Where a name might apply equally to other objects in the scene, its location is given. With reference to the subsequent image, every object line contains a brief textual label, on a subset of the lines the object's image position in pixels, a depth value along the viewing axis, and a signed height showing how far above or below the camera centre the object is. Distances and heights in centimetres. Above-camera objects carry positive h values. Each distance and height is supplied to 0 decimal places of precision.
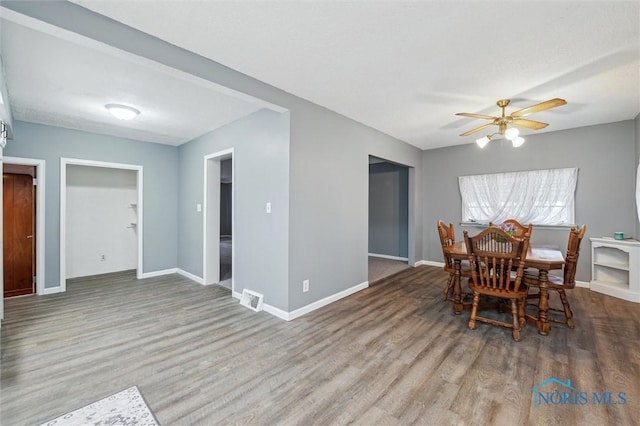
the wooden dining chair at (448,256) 333 -55
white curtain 436 +28
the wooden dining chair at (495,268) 245 -55
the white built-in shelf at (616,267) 351 -78
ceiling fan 284 +102
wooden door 372 -33
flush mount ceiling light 315 +120
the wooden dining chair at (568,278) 263 -68
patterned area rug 157 -126
